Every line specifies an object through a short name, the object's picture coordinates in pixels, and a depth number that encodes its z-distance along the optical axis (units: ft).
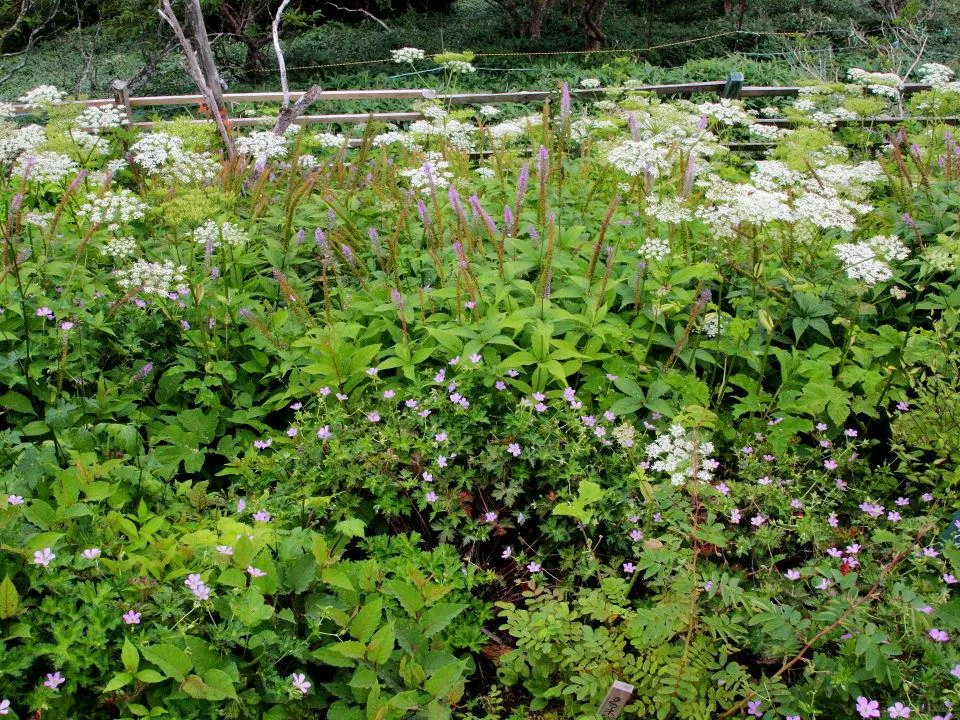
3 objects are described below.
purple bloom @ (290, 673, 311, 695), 6.08
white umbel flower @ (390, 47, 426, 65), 20.27
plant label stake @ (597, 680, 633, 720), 5.82
